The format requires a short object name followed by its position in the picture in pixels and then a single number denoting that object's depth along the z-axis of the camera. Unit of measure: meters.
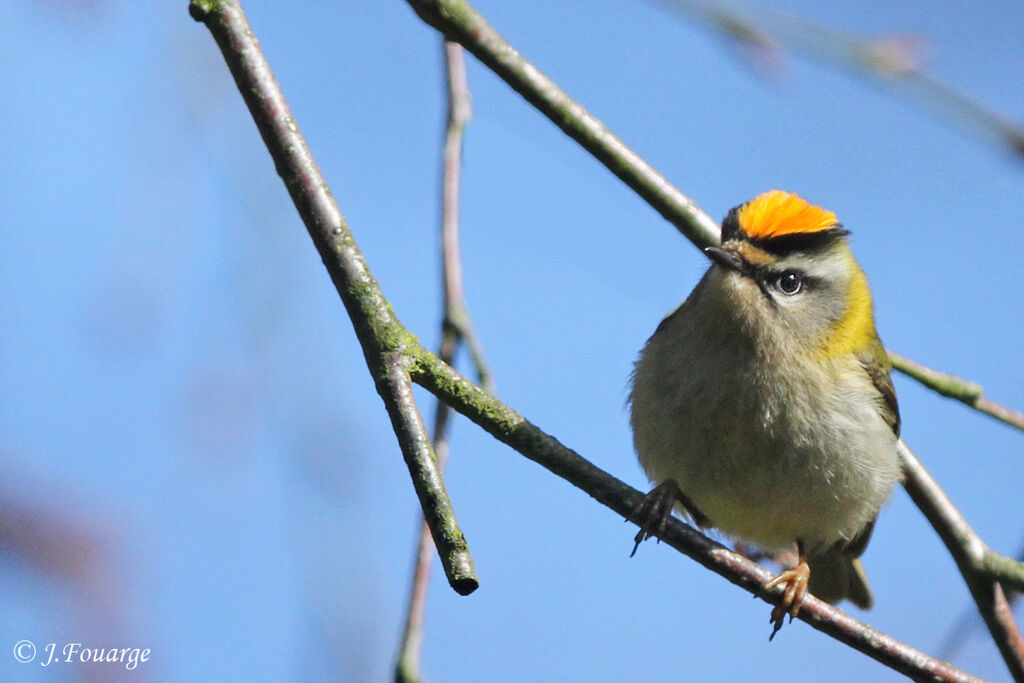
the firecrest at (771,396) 6.24
